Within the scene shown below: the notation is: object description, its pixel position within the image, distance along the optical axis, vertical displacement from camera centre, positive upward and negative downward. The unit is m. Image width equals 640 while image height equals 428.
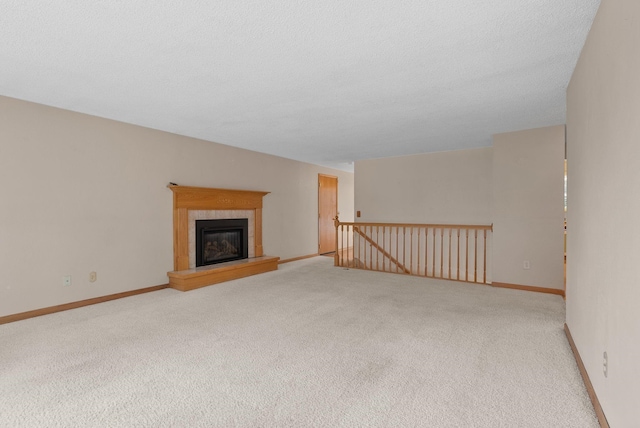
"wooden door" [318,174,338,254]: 7.83 -0.02
